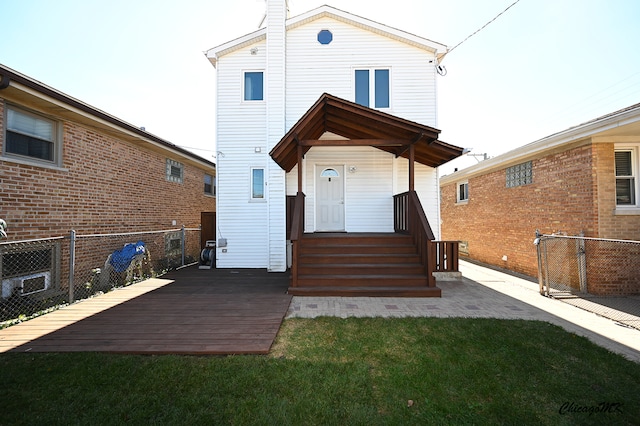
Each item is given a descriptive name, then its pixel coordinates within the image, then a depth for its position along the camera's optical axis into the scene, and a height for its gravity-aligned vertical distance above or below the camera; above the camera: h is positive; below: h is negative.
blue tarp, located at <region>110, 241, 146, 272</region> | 7.37 -0.91
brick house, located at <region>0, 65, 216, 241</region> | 5.46 +1.37
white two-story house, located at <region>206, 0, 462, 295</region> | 8.73 +3.09
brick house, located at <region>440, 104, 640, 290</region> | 6.43 +0.81
